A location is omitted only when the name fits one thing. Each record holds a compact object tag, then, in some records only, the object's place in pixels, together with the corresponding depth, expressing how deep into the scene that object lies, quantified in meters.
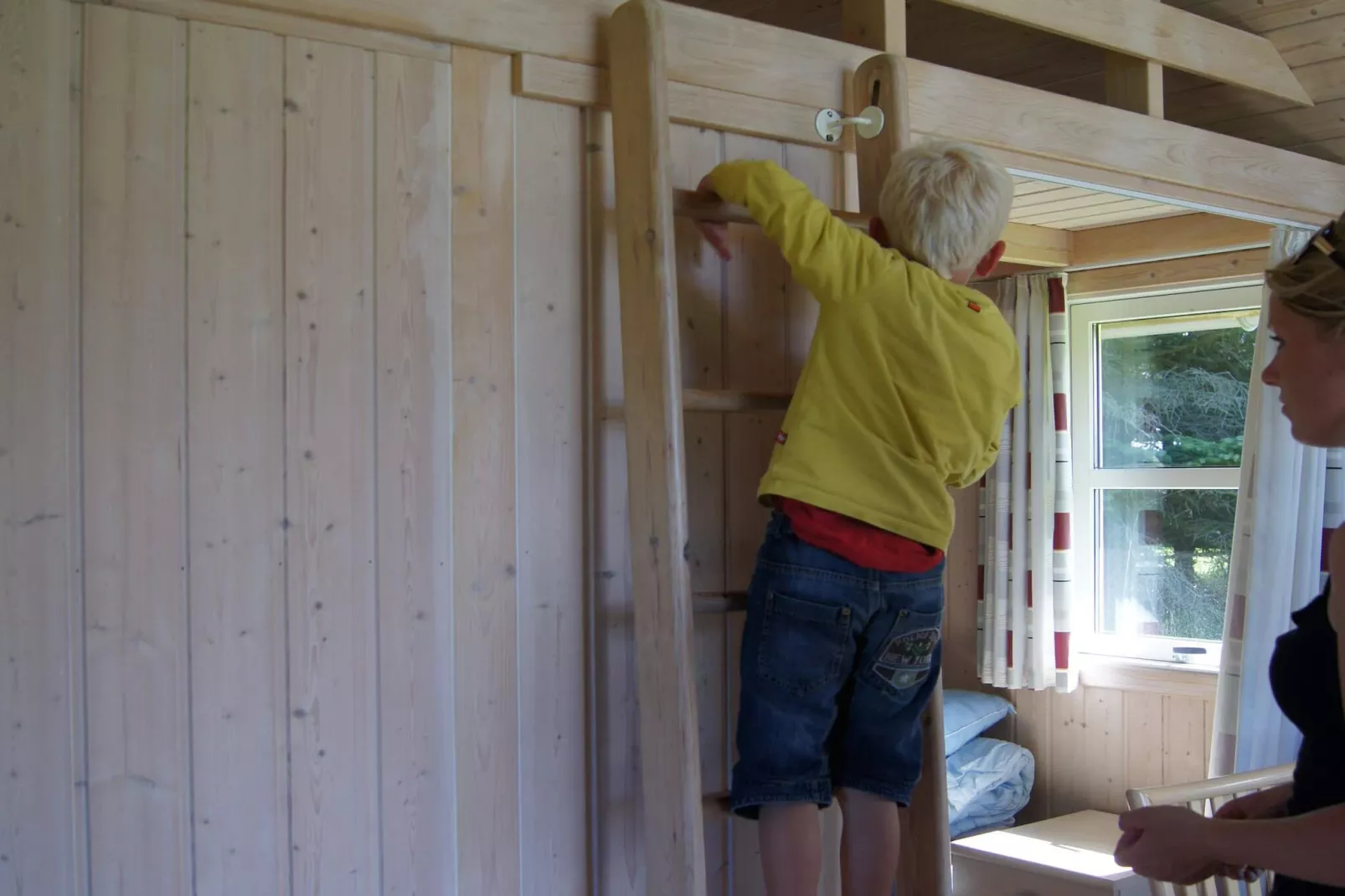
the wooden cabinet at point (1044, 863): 3.57
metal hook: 2.03
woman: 0.95
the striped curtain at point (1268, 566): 3.61
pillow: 4.42
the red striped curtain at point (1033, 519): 4.46
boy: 1.67
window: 4.31
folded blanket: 4.25
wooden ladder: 1.67
